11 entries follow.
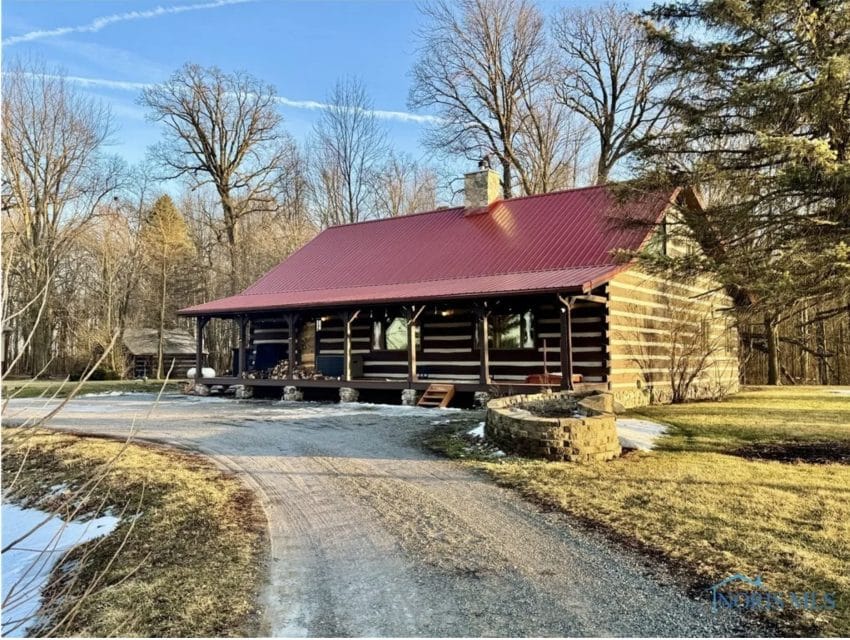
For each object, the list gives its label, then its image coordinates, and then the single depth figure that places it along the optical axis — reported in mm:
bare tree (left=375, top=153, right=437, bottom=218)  35625
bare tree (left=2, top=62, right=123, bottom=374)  24906
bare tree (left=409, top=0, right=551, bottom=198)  28859
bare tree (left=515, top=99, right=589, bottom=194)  29844
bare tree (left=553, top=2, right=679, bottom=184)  27172
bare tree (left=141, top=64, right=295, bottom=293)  32031
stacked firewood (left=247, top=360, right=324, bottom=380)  17484
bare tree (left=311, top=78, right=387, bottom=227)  34875
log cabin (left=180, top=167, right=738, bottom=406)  14016
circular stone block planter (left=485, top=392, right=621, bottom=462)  7707
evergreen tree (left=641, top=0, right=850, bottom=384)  7344
